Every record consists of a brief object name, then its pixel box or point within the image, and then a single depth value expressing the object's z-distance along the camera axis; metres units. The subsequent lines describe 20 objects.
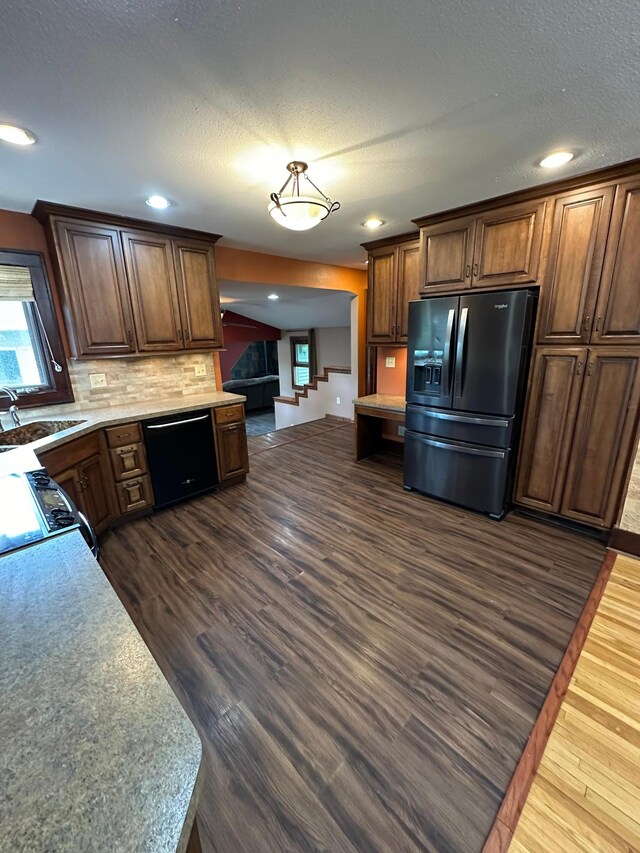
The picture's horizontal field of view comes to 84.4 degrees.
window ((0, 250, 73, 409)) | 2.56
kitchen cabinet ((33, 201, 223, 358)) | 2.59
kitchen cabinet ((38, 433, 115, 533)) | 2.14
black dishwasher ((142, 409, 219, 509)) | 2.91
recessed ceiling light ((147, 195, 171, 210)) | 2.40
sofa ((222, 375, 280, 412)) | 8.99
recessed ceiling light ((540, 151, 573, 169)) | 1.95
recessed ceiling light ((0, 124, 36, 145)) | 1.59
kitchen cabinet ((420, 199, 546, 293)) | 2.49
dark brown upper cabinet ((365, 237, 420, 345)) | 3.48
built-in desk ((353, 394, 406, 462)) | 3.57
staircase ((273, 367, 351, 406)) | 6.41
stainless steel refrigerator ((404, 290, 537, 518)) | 2.55
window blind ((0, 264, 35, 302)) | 2.52
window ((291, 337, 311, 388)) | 8.13
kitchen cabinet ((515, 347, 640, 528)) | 2.32
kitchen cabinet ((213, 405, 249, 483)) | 3.33
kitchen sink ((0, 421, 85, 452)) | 2.39
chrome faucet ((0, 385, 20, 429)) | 2.50
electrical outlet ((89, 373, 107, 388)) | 3.02
